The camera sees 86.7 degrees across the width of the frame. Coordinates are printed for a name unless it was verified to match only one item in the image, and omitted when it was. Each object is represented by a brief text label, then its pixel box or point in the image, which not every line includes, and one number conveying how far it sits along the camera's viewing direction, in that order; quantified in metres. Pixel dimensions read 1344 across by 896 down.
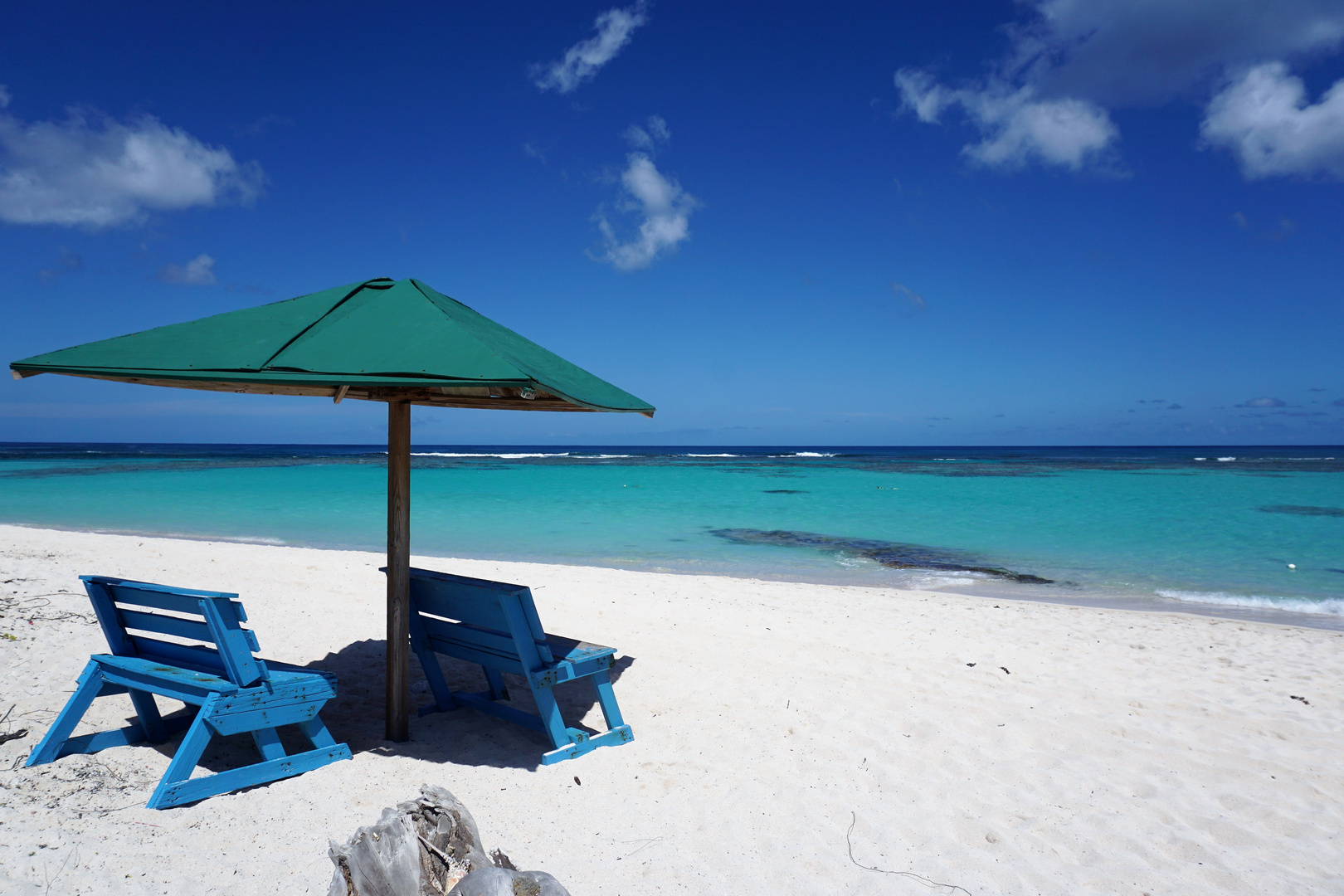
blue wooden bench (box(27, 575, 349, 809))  3.01
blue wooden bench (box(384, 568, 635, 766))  3.54
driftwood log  1.95
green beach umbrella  2.77
